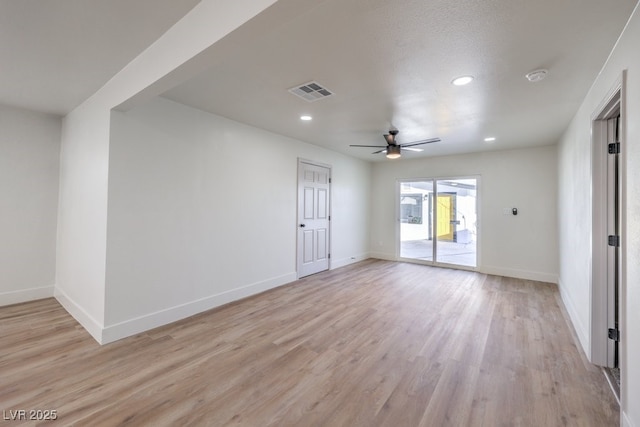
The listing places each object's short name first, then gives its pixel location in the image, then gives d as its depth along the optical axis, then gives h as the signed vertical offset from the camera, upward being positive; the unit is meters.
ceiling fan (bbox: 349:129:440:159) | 4.25 +1.16
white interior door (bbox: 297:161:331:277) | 5.12 -0.05
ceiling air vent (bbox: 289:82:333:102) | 2.75 +1.31
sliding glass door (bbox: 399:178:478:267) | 6.04 -0.06
